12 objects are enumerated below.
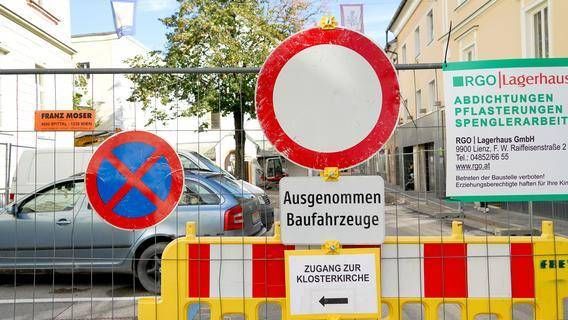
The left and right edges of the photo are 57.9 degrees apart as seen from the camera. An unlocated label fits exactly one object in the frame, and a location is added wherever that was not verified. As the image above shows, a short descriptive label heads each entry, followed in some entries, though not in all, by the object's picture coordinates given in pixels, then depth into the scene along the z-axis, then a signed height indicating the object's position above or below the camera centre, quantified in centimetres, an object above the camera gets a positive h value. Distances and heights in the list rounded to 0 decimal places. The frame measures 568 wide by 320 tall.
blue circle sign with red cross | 305 -5
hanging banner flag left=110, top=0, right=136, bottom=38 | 1983 +614
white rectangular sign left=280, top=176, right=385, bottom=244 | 255 -20
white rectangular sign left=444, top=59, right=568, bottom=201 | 277 +21
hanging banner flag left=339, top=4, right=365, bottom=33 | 2080 +633
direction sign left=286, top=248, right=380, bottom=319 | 258 -59
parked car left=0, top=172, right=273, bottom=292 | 526 -65
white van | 438 +7
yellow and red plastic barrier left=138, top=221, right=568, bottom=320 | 281 -60
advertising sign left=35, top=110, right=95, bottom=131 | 342 +36
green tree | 2048 +570
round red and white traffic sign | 254 +36
